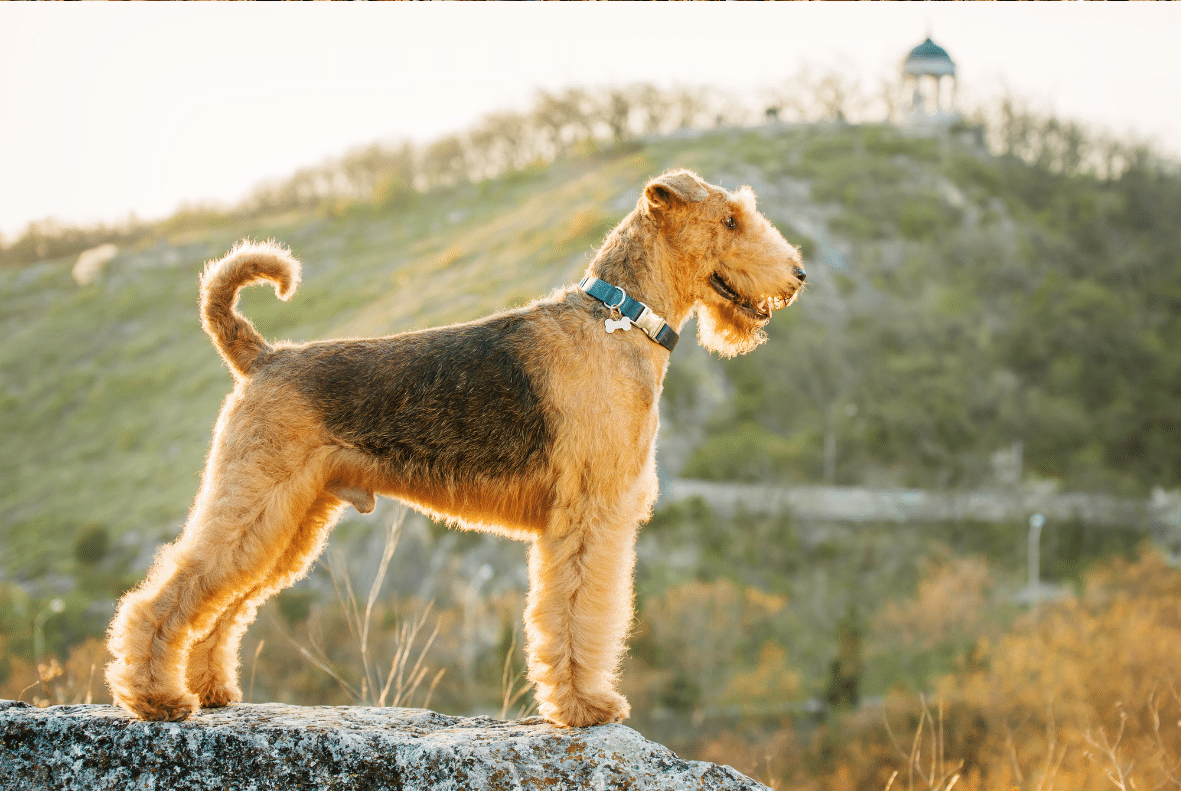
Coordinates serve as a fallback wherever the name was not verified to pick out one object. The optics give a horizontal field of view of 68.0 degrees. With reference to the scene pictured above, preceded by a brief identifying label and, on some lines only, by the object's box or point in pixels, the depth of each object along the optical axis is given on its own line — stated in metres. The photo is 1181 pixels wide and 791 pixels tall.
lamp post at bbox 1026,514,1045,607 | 52.97
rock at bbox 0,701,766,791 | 3.48
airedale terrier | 3.90
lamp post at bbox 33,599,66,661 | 36.13
